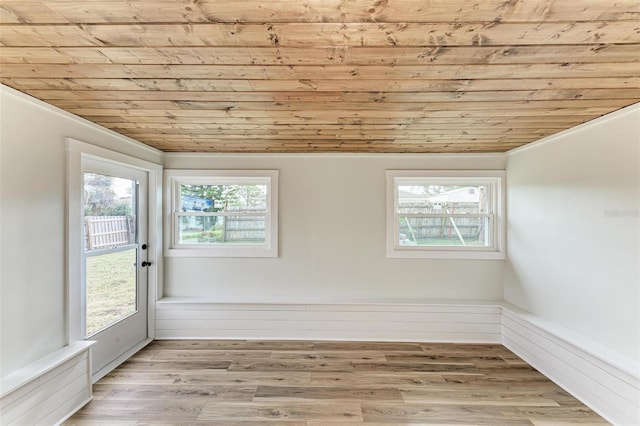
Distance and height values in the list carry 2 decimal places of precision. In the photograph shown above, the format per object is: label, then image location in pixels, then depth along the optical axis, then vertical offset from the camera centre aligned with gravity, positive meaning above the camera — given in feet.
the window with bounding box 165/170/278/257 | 12.25 -0.06
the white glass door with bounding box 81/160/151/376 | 8.64 -1.61
